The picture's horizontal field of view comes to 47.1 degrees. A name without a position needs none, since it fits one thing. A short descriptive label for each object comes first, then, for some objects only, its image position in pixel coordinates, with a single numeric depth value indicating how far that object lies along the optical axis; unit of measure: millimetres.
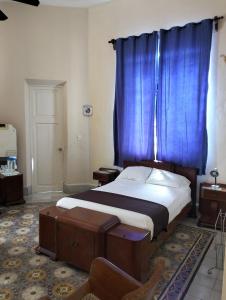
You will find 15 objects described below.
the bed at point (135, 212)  2361
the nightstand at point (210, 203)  3455
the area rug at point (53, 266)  2238
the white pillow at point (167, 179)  3721
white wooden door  5027
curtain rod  3562
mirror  4527
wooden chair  1086
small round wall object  5039
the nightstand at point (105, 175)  4539
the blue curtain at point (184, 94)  3717
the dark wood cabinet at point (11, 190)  4285
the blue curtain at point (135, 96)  4199
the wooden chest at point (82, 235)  2402
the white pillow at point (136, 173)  4035
